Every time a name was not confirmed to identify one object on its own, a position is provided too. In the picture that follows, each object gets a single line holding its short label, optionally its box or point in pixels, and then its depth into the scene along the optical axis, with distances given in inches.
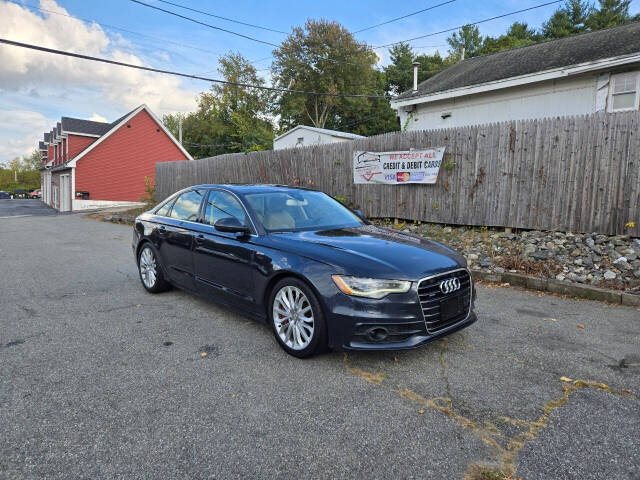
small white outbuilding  782.5
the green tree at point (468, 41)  1923.0
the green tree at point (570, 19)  1384.4
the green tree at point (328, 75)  1509.6
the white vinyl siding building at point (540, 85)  415.5
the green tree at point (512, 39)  1456.7
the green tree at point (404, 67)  1715.1
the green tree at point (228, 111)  1819.6
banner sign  342.0
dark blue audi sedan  119.0
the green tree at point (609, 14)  1330.0
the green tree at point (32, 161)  3243.9
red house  1079.6
